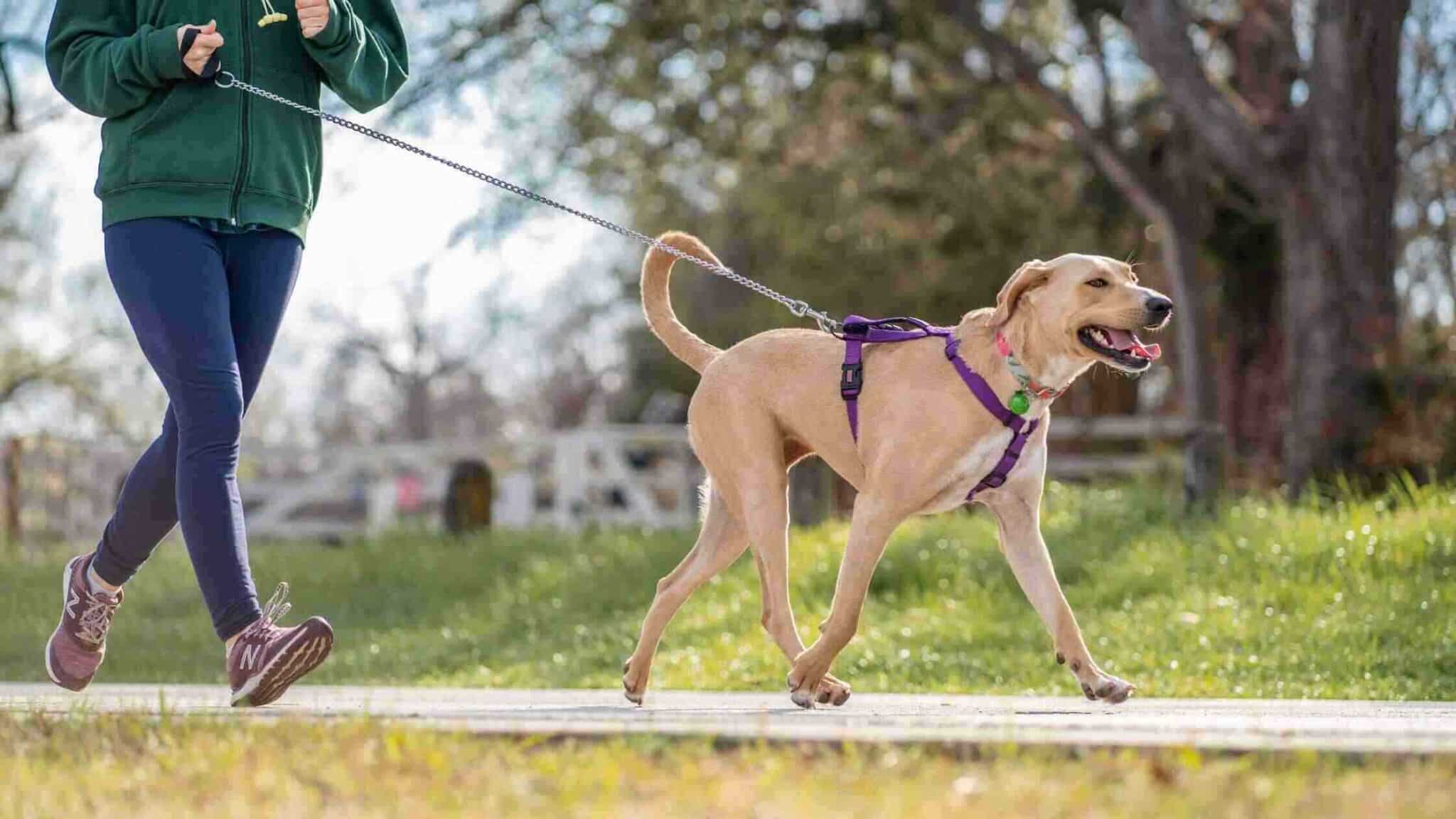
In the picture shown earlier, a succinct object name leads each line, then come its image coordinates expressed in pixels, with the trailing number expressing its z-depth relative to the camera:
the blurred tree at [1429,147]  21.91
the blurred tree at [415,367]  56.75
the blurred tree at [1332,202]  13.35
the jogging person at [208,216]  4.70
